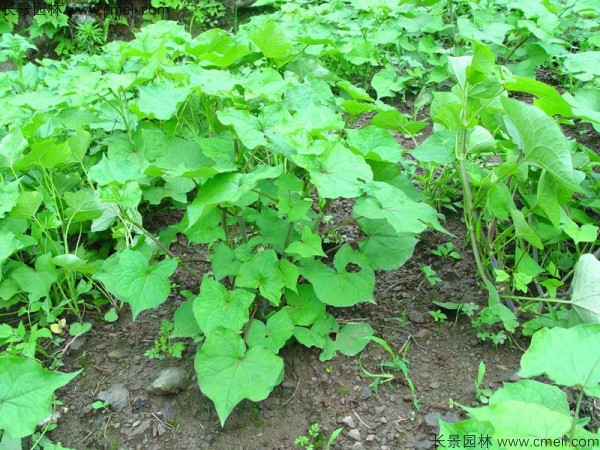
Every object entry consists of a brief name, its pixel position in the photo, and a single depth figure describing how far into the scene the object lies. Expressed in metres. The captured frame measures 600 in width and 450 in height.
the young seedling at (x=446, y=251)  1.88
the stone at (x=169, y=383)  1.53
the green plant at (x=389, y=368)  1.52
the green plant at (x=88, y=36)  5.14
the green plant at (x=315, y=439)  1.39
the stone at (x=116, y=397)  1.54
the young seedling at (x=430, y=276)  1.82
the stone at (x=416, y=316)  1.72
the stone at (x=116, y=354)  1.70
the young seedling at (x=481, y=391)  1.47
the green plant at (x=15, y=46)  2.51
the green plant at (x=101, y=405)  1.52
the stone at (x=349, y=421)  1.44
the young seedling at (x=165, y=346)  1.62
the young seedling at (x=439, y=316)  1.70
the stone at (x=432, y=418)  1.42
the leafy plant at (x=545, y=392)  0.86
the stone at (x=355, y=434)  1.41
